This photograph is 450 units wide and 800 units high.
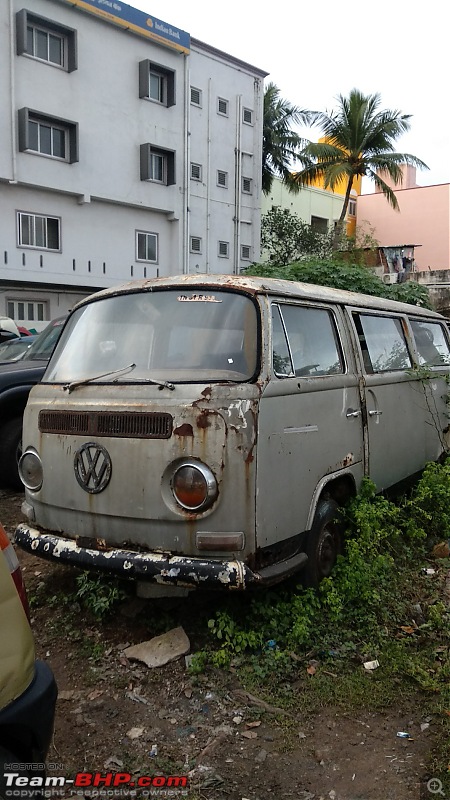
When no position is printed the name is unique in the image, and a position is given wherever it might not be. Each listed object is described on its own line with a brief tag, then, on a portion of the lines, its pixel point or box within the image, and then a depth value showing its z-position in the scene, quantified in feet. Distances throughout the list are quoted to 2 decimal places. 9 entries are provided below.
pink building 132.67
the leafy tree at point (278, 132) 103.65
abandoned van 10.83
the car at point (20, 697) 6.25
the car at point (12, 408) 20.99
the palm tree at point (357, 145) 93.45
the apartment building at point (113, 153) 71.15
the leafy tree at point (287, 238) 95.25
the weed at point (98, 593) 12.90
